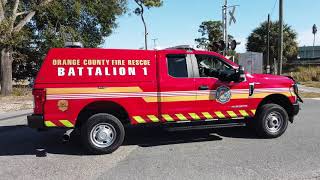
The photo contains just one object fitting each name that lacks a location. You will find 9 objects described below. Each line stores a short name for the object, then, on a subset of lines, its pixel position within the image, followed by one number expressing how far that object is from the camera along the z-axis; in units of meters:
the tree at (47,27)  13.97
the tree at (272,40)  37.83
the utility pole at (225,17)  19.26
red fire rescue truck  4.63
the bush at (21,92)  13.71
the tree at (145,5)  26.29
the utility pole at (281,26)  13.22
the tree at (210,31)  48.36
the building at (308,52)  68.73
